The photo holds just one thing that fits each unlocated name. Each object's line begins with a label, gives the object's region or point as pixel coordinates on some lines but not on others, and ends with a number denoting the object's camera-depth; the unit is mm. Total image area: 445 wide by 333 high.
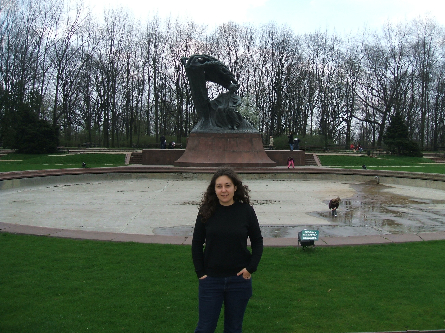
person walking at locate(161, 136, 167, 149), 37362
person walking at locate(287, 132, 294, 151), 35597
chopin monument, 27344
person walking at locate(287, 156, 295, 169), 27178
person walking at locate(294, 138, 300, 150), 37991
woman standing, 3340
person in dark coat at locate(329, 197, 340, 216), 10930
